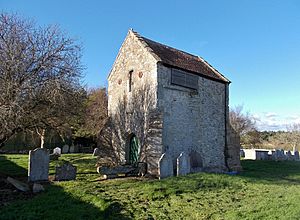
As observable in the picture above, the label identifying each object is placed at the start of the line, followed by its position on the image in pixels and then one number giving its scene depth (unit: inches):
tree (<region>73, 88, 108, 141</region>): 1286.0
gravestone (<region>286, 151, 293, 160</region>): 1233.8
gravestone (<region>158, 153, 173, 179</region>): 502.6
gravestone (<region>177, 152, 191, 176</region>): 530.0
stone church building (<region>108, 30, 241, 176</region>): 601.9
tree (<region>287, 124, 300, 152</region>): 1752.6
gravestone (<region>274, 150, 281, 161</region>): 1197.1
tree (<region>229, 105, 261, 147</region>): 1753.2
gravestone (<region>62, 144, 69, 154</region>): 1420.6
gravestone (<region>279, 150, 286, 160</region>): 1204.4
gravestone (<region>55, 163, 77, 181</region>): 459.5
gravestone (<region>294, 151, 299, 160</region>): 1247.5
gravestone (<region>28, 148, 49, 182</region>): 437.5
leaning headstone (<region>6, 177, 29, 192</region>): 396.2
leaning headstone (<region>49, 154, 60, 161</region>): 878.1
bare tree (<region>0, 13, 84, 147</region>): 454.6
